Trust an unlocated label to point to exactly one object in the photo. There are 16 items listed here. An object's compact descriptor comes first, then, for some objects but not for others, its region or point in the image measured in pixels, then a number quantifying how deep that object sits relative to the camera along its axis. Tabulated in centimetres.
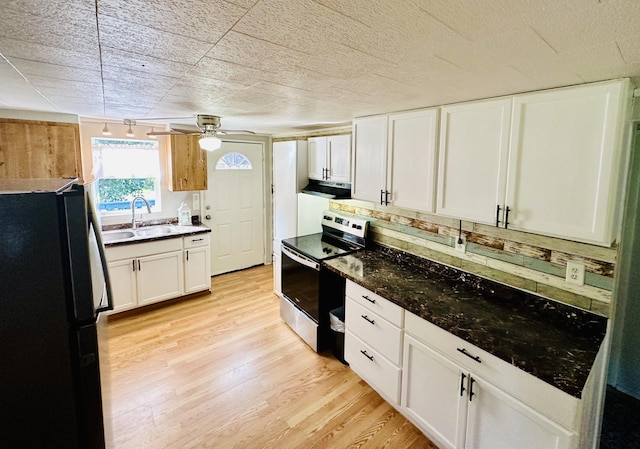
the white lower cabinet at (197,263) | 389
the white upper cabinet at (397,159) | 222
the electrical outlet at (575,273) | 177
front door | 465
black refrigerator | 88
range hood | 315
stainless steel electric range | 290
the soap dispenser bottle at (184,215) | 423
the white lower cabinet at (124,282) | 338
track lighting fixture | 335
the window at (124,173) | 374
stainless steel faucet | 380
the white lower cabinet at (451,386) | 140
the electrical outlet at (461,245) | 235
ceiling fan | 258
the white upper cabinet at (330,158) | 312
